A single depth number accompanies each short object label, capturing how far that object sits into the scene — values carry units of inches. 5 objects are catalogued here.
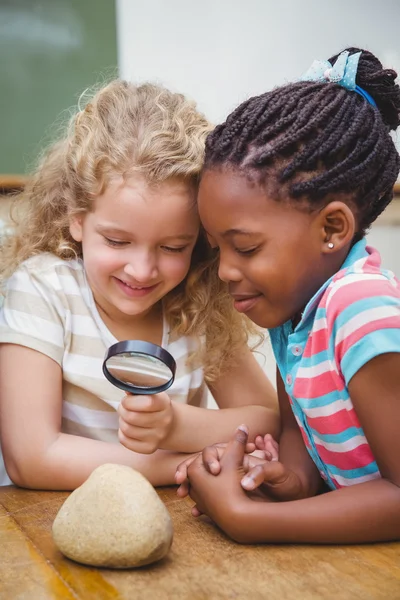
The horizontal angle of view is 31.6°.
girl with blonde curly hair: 59.9
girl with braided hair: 44.3
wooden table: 37.6
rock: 40.0
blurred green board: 109.7
